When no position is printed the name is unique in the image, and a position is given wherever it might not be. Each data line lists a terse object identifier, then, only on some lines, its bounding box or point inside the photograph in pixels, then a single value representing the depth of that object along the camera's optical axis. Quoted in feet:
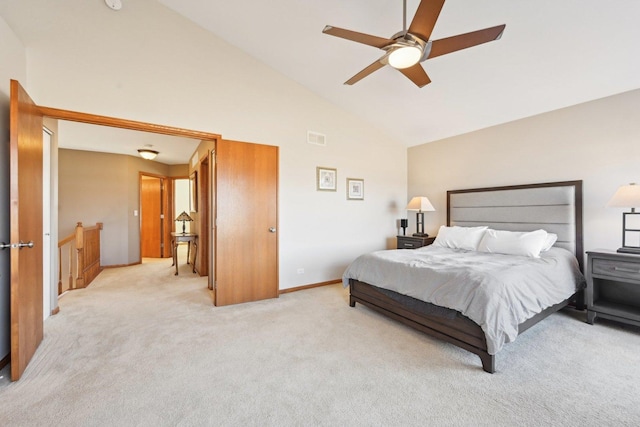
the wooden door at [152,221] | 24.41
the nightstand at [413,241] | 15.14
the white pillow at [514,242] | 10.34
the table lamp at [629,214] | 8.95
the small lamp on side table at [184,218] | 19.33
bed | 7.48
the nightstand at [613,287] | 8.88
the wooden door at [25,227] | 6.38
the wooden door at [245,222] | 11.76
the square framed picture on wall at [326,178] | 14.49
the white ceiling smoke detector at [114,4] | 9.30
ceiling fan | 5.97
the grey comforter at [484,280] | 6.92
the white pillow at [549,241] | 10.95
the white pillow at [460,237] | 12.44
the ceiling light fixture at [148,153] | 18.48
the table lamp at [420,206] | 15.46
